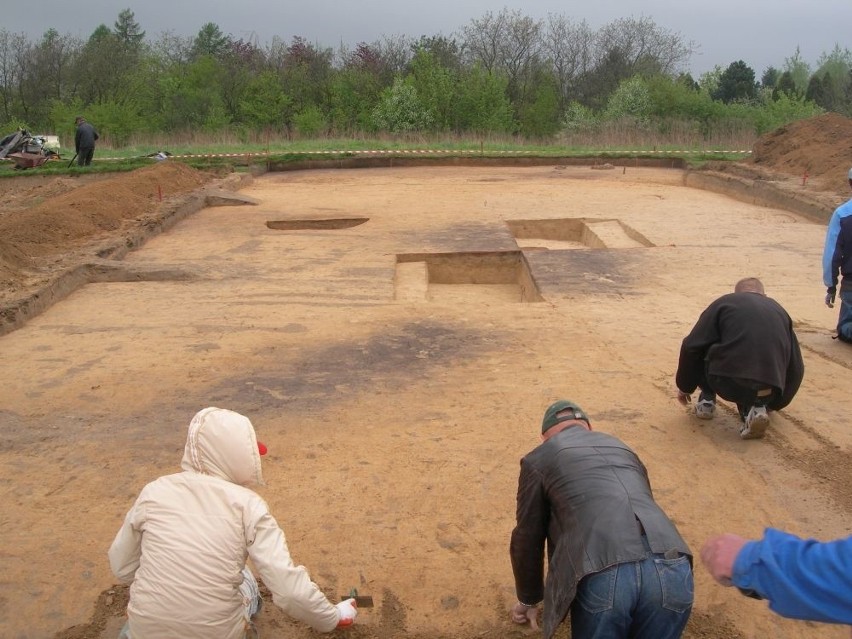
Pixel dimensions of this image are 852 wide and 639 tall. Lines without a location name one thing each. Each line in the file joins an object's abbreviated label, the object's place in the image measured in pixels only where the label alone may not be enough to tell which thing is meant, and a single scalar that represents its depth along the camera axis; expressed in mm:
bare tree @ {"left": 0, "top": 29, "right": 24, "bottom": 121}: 45397
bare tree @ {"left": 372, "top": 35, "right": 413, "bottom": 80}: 47312
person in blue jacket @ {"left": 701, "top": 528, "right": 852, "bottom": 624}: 1903
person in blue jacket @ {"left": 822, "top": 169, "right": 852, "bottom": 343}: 6973
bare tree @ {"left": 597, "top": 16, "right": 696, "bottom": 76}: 53531
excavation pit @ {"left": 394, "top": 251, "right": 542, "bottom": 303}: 11141
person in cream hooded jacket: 2592
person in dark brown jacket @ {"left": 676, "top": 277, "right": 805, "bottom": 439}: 4973
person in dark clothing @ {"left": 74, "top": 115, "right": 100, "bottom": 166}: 20766
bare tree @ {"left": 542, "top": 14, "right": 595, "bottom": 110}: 51875
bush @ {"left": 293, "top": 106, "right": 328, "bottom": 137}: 33750
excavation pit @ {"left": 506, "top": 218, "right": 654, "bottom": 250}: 13914
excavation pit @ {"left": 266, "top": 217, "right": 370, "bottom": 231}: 14414
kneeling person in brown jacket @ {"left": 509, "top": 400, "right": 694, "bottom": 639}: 2527
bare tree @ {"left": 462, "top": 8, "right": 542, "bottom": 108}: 49656
